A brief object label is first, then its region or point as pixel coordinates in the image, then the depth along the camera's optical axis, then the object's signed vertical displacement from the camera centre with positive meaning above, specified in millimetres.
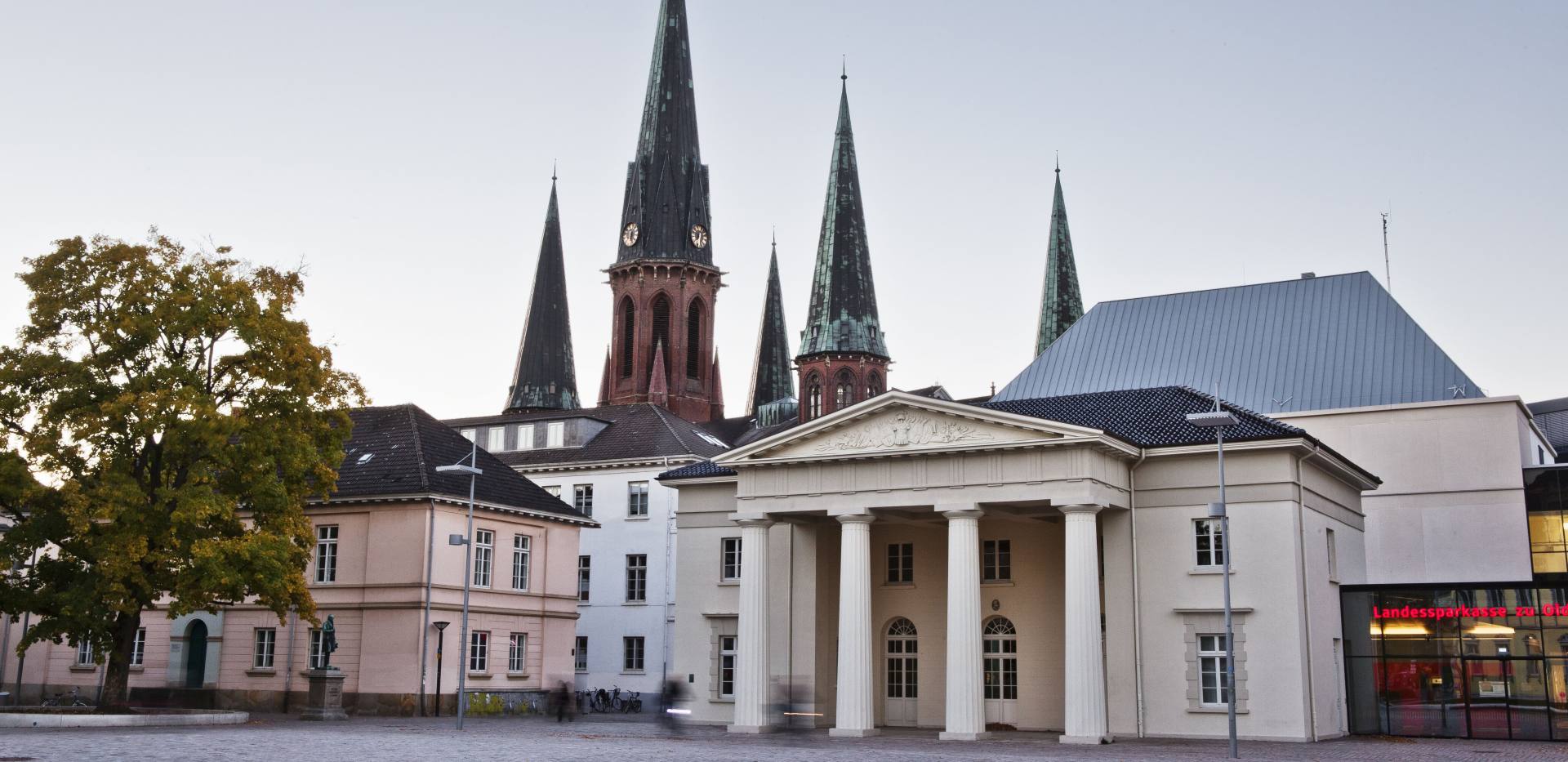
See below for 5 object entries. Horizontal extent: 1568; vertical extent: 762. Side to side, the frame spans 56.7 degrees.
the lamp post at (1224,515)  29953 +2821
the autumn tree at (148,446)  36594 +4929
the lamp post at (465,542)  37781 +2566
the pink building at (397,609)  46312 +1013
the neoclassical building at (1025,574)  36188 +1872
